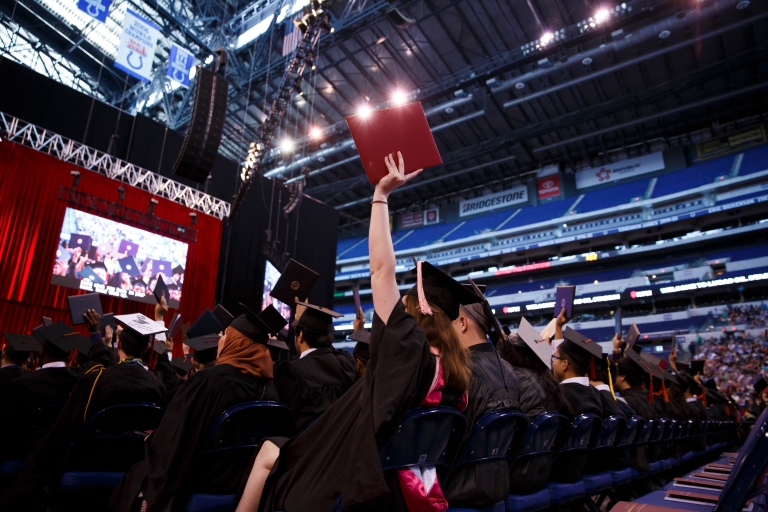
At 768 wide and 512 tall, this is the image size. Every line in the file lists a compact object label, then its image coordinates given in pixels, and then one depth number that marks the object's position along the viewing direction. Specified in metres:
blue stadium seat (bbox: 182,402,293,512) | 1.75
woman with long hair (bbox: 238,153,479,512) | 1.20
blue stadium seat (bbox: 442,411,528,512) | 1.64
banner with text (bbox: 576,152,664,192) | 25.00
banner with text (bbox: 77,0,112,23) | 9.66
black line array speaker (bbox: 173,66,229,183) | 8.46
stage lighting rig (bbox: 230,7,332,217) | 9.88
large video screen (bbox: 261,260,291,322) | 14.19
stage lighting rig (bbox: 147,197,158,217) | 10.70
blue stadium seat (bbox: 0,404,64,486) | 2.57
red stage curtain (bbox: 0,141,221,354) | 9.14
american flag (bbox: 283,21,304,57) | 12.24
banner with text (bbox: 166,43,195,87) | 11.94
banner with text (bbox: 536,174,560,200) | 27.09
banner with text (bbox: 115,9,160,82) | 10.66
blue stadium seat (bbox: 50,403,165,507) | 2.07
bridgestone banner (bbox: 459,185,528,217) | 28.39
